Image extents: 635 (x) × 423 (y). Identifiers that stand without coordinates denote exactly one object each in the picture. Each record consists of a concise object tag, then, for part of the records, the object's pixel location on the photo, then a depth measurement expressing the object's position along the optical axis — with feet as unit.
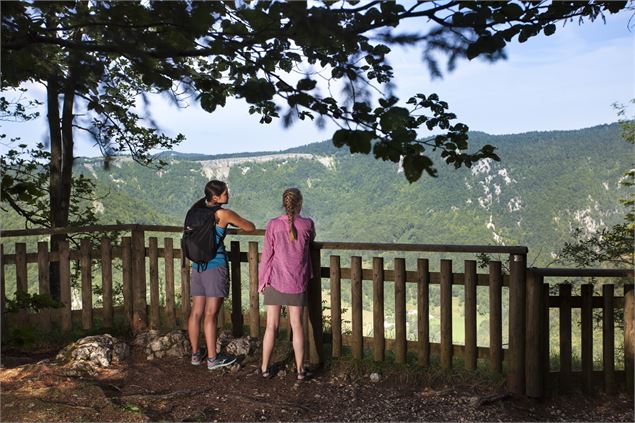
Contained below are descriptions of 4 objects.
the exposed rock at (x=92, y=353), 18.52
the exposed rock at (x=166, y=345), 19.92
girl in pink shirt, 16.80
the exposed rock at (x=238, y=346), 19.60
